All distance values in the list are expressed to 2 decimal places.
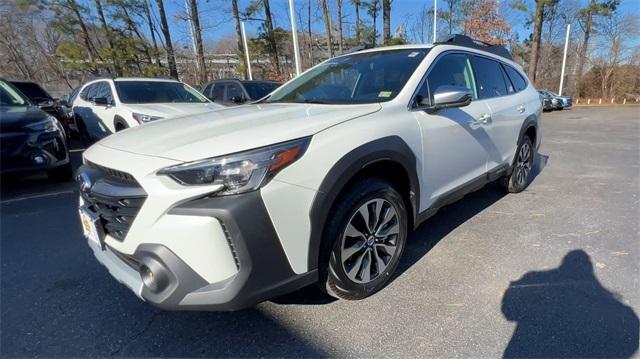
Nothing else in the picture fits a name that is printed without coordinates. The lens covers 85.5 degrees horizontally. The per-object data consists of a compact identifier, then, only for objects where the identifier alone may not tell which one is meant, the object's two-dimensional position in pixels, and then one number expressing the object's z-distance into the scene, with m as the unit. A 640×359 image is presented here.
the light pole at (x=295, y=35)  11.97
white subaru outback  1.60
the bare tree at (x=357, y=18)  23.25
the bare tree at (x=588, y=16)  28.06
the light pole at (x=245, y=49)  18.95
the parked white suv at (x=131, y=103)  5.62
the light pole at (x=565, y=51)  27.64
